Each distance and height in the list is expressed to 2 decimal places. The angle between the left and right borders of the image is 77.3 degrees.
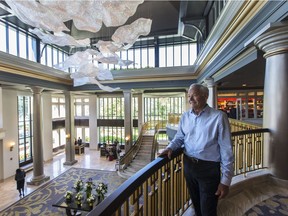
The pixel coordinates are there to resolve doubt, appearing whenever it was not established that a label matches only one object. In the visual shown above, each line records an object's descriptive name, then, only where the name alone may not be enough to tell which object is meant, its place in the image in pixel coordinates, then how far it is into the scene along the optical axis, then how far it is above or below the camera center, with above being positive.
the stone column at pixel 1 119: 9.86 -0.80
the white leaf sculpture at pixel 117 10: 2.53 +1.39
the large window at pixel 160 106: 18.52 -0.21
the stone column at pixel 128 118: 10.67 -0.87
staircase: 9.88 -3.23
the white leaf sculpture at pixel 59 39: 3.63 +1.35
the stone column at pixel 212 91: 6.79 +0.47
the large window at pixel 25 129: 12.07 -1.70
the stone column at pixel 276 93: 2.46 +0.16
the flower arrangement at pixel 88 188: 6.35 -3.03
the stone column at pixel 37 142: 8.71 -1.84
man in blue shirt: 1.50 -0.41
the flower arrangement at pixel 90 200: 5.85 -3.14
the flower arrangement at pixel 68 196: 6.13 -3.15
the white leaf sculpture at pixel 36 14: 2.47 +1.33
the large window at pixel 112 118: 17.19 -1.35
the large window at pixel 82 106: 18.30 -0.23
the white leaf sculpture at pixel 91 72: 4.48 +0.85
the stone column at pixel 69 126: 11.27 -1.42
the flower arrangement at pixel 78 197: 5.94 -3.12
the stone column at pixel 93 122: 17.12 -1.71
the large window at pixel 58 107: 16.34 -0.25
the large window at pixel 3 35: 8.43 +3.27
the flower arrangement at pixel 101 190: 6.41 -3.13
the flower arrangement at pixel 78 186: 6.76 -3.10
